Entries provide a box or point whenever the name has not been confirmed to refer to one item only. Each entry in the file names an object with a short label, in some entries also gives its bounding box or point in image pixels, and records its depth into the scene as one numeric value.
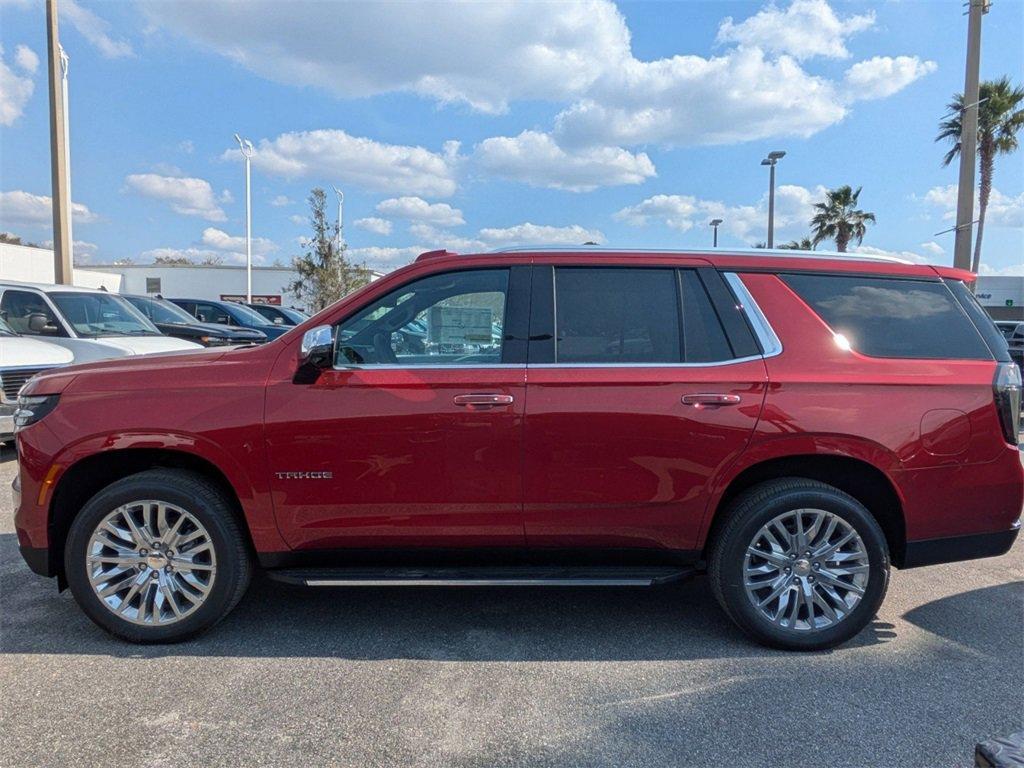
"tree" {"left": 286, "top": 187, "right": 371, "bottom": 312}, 28.92
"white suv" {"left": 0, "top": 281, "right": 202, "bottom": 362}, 7.80
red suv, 3.29
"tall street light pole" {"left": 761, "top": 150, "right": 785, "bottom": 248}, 19.83
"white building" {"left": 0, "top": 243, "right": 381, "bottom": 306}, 42.97
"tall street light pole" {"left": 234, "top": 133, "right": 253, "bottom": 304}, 30.91
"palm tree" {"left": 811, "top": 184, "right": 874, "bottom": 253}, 35.66
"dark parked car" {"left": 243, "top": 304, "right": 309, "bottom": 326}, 19.05
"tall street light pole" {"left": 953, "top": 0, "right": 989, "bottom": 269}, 10.05
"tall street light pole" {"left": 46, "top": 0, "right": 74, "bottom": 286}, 13.10
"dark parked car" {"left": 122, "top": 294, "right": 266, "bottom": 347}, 10.66
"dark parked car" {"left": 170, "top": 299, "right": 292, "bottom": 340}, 15.23
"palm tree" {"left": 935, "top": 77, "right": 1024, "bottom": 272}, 23.98
